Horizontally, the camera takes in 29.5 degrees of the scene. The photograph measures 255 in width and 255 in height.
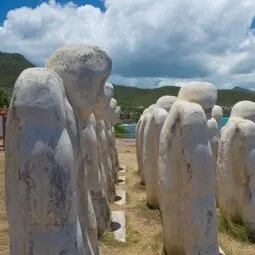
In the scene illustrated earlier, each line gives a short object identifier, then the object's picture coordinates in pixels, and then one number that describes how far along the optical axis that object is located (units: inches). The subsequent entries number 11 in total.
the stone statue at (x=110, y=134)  462.7
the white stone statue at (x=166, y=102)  346.3
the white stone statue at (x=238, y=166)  281.9
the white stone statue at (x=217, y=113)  397.1
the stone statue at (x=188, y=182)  188.5
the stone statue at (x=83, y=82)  132.5
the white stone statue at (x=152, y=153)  325.7
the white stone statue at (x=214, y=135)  335.9
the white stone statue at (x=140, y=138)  445.1
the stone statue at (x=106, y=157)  340.2
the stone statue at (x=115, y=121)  530.7
